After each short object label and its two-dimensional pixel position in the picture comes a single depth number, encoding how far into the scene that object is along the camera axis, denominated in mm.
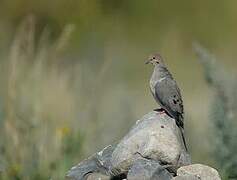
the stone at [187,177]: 12508
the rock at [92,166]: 13133
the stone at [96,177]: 12974
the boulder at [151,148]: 12758
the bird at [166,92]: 14070
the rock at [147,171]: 12398
